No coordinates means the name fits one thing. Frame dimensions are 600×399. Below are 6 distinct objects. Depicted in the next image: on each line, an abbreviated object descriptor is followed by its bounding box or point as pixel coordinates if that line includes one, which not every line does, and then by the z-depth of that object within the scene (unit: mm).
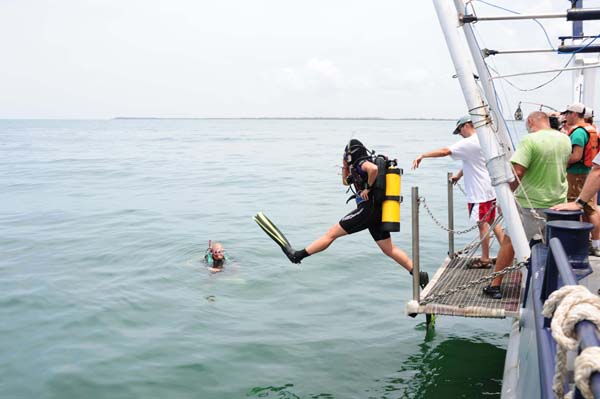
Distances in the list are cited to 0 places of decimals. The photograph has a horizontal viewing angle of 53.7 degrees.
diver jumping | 6746
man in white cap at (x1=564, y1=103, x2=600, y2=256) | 7176
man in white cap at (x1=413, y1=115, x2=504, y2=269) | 7375
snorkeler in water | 11383
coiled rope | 1925
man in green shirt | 5891
